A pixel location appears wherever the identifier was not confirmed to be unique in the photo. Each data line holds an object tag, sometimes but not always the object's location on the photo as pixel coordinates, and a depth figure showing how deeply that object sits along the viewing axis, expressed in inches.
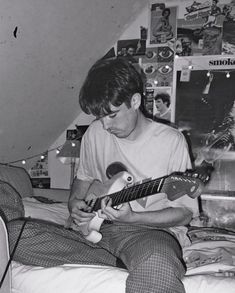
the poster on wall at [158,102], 106.3
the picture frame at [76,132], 111.7
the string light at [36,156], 100.5
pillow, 78.6
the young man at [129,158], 48.9
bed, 43.4
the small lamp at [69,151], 102.9
